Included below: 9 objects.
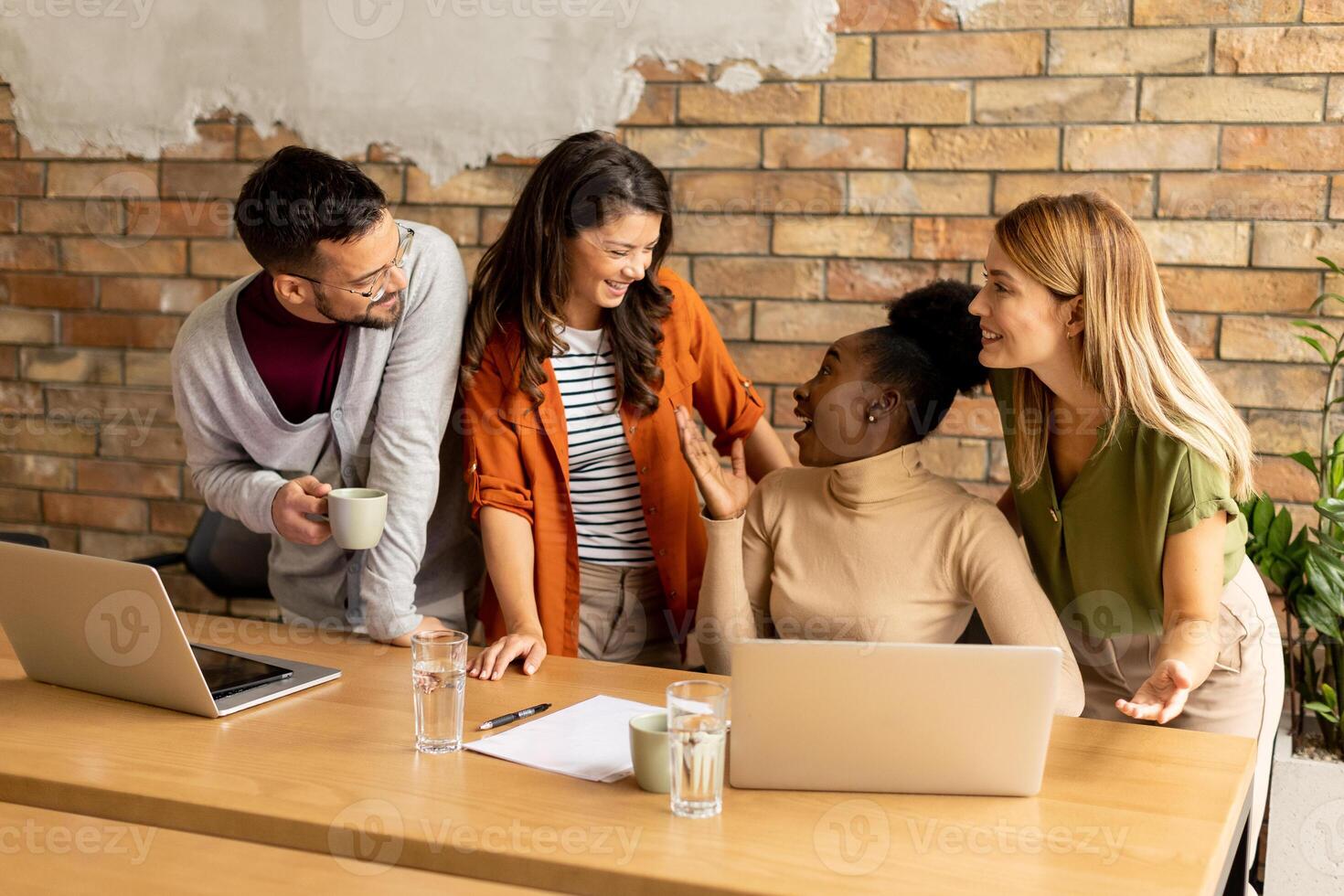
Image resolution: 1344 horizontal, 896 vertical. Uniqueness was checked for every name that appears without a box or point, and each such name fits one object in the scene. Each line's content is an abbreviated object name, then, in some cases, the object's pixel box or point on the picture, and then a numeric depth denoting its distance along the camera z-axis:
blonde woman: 1.60
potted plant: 2.08
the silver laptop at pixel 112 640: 1.36
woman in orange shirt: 1.84
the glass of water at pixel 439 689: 1.32
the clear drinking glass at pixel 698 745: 1.15
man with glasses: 1.72
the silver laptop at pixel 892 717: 1.17
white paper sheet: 1.29
